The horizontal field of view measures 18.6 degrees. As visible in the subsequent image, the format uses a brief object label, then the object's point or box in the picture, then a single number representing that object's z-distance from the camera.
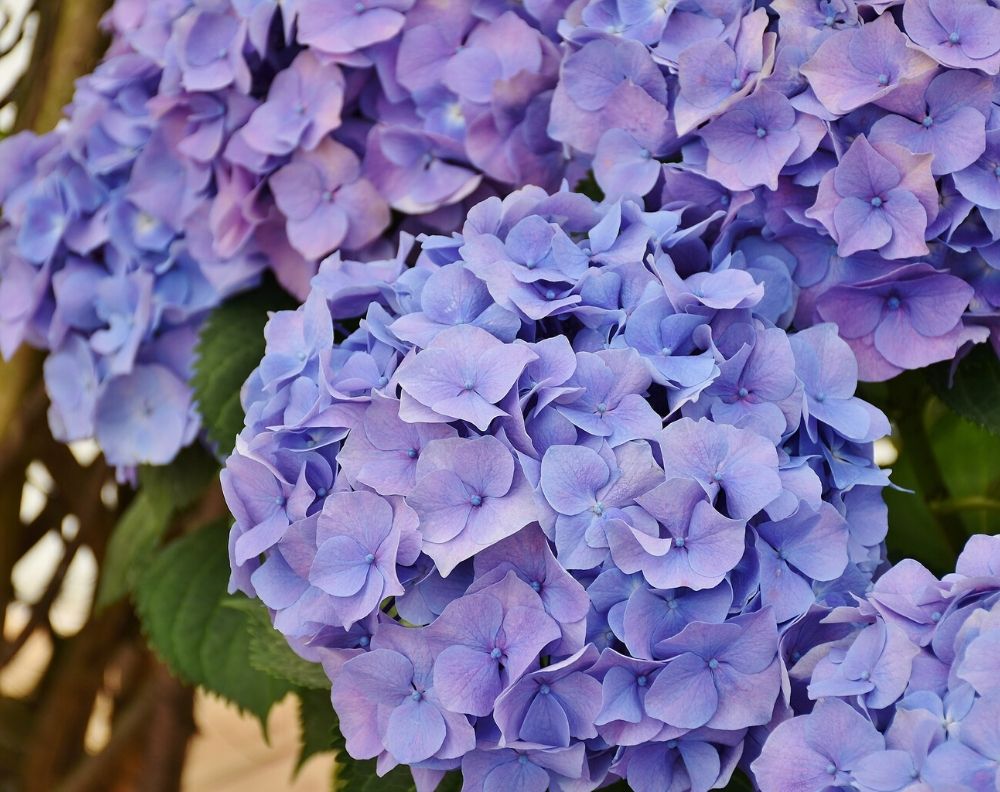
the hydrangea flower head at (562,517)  0.74
